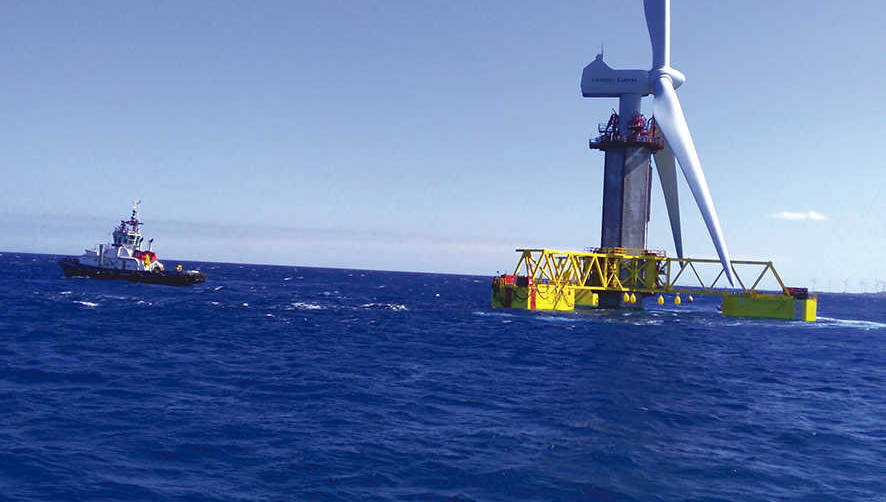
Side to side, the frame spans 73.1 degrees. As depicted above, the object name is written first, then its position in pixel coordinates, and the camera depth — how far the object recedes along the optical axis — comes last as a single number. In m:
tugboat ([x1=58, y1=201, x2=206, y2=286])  101.44
